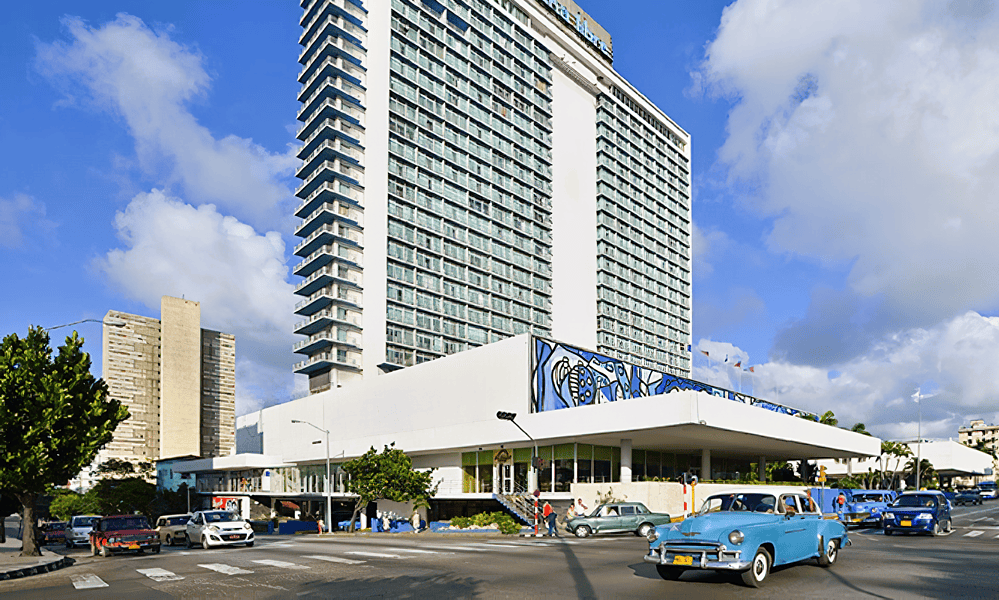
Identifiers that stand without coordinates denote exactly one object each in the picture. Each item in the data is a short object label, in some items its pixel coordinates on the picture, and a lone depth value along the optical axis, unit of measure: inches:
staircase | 1970.1
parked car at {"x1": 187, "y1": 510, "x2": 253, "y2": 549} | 1306.6
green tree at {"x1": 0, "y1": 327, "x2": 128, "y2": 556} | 1178.6
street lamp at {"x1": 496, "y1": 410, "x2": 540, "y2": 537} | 1803.9
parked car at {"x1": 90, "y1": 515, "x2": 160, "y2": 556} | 1192.8
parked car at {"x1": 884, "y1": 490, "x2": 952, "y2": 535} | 1222.3
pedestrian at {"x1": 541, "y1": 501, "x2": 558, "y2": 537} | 1472.7
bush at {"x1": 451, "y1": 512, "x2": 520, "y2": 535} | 1627.7
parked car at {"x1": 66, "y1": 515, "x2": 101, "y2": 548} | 1619.1
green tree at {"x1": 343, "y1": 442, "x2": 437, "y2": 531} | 2213.3
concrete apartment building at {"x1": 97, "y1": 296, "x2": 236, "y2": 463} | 5816.9
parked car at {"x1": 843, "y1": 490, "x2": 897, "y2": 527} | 1635.1
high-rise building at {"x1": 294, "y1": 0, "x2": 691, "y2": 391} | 3619.6
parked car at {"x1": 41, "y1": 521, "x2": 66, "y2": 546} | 2064.5
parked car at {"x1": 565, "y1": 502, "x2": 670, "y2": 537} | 1416.1
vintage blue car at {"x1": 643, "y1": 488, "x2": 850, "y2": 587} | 570.9
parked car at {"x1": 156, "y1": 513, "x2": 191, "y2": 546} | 1429.6
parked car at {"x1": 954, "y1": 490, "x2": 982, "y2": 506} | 3235.7
